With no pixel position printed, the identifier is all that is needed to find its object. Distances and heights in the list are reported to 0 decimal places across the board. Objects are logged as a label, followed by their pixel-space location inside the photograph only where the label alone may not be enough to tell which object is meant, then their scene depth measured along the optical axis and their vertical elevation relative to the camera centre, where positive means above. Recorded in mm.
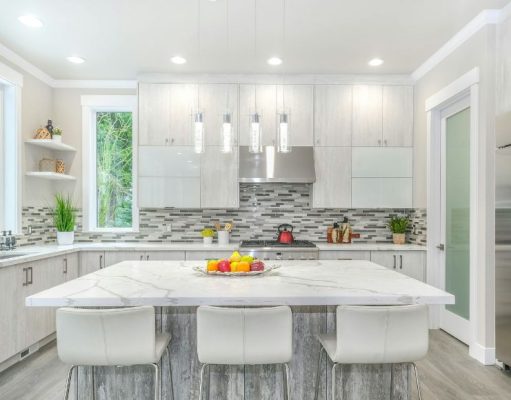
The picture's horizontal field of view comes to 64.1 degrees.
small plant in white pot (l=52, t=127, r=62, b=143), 4719 +777
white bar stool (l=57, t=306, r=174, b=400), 1883 -630
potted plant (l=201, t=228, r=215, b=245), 4893 -422
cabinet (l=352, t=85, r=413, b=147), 4852 +1004
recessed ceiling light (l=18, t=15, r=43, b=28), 3405 +1531
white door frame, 3504 +211
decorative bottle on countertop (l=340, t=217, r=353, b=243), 4988 -389
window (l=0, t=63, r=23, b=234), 4258 +476
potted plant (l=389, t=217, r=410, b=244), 4914 -343
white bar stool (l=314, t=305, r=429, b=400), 1930 -637
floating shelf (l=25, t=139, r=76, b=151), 4449 +646
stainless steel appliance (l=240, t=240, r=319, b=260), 4461 -562
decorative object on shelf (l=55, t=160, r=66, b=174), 4863 +407
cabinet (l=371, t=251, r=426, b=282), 4512 -671
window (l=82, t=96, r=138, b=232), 5195 +444
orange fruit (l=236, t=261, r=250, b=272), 2570 -418
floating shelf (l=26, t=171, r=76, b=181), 4410 +286
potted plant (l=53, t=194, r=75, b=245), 4715 -266
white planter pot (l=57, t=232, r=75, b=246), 4707 -426
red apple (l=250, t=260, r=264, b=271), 2623 -422
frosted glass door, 3895 -97
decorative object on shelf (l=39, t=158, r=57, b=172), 4691 +420
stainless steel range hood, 4676 +391
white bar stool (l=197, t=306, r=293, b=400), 1909 -631
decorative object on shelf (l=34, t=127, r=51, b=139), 4570 +760
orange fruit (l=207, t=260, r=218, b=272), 2600 -418
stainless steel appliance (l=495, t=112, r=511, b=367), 3092 -305
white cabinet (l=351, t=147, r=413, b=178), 4840 +456
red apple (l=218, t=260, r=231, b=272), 2588 -416
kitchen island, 2246 -936
